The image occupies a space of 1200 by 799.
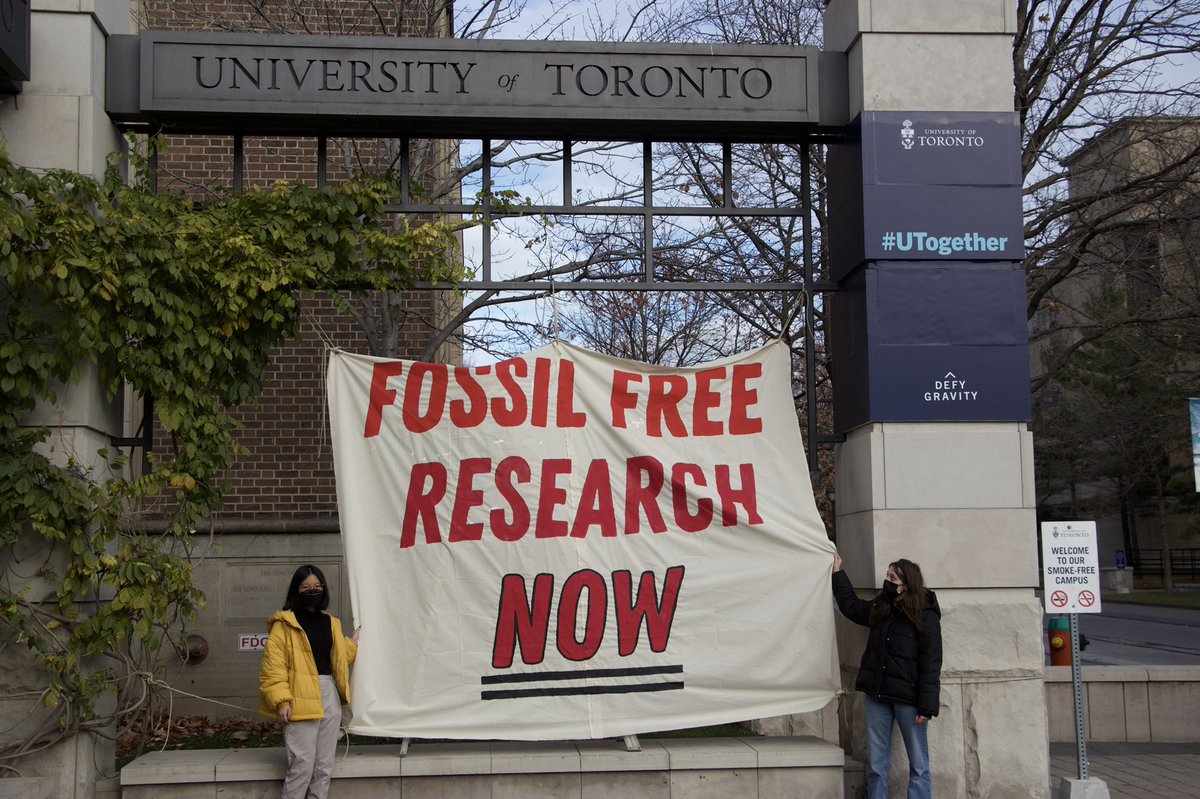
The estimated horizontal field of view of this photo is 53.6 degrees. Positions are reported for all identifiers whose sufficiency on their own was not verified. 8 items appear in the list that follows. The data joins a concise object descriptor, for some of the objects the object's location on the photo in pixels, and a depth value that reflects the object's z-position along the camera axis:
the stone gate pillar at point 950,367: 7.50
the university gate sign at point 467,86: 7.76
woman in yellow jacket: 6.77
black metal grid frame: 7.91
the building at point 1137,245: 14.21
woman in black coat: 7.05
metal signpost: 7.98
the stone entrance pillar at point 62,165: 7.11
